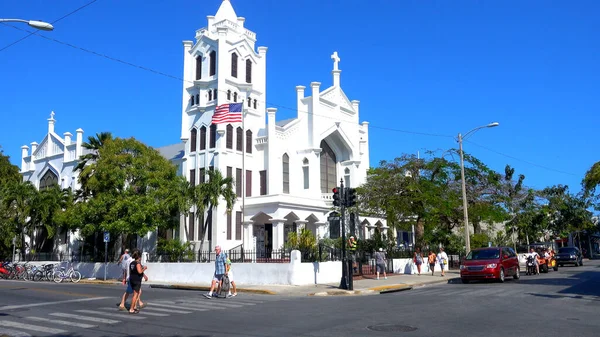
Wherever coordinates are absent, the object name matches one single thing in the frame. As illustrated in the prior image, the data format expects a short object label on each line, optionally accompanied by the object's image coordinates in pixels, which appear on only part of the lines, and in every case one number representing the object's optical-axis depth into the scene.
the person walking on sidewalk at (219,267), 17.77
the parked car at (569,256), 40.53
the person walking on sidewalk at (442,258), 29.75
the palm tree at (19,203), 36.41
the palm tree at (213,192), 31.67
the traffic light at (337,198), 20.36
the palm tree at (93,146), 33.06
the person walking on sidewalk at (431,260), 29.15
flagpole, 34.33
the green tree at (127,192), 28.88
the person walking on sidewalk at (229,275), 17.94
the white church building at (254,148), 36.00
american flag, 34.31
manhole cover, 9.71
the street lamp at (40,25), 12.18
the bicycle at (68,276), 27.83
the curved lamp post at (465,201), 29.10
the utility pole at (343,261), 20.08
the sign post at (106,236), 27.22
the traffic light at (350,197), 20.48
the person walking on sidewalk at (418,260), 29.51
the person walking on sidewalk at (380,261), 25.53
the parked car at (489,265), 22.19
